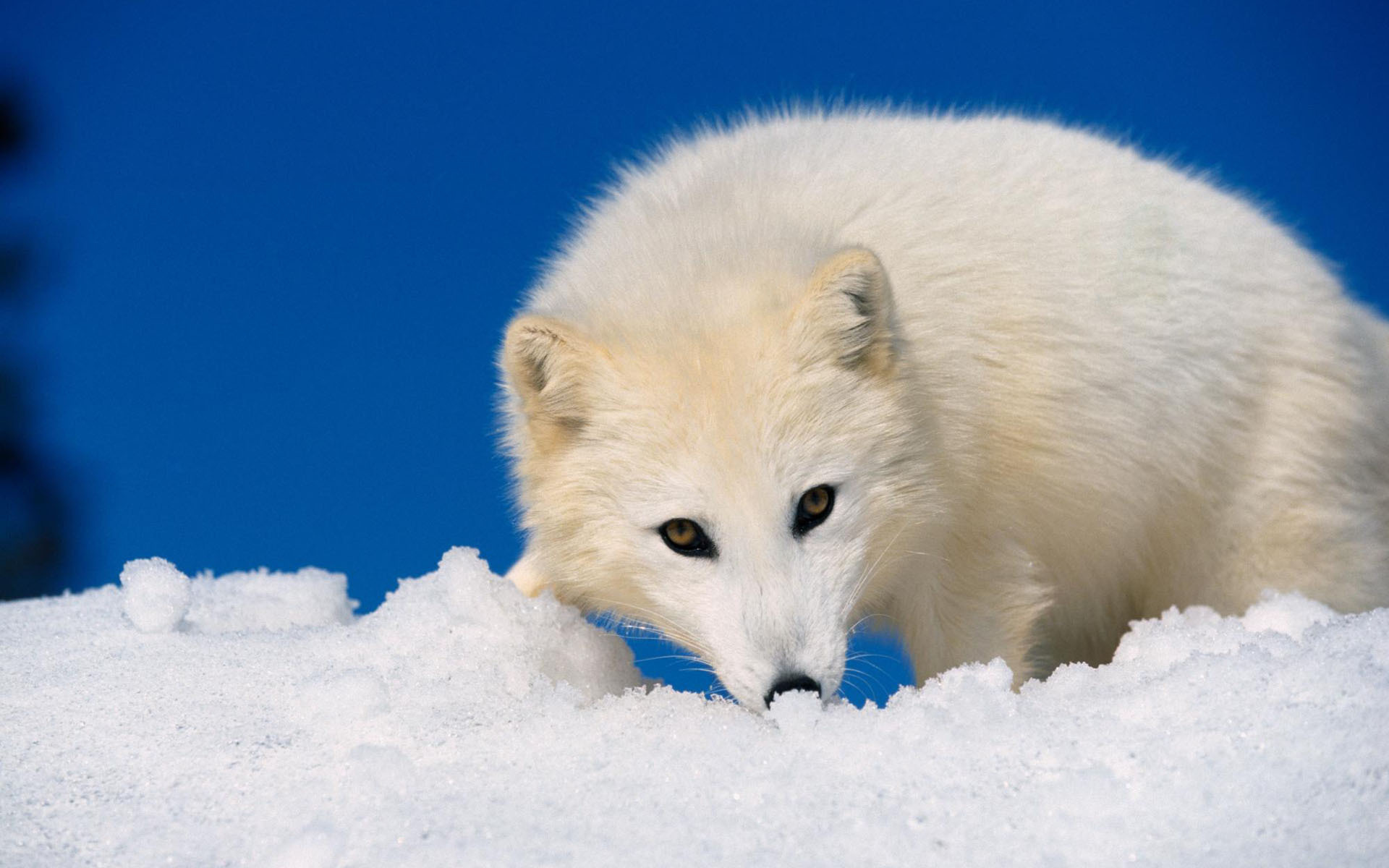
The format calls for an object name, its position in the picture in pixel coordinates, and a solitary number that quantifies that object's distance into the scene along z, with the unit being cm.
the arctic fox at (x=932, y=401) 594
